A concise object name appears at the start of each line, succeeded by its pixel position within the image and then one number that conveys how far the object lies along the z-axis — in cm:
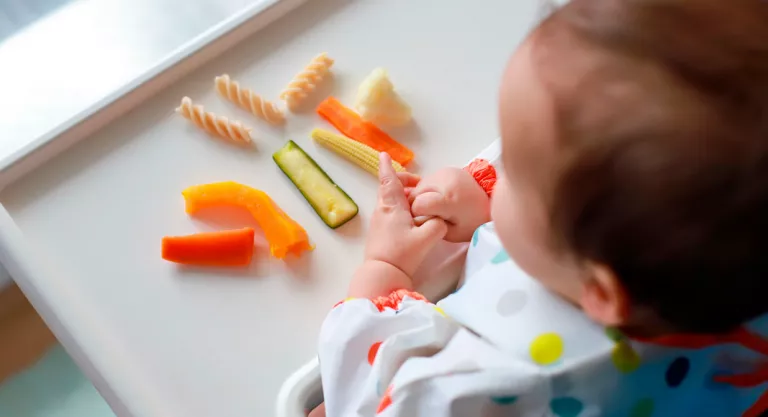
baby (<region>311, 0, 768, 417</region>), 34
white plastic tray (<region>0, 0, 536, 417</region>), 58
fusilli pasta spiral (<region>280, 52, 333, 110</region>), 73
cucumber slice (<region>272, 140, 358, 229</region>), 66
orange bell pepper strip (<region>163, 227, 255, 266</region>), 62
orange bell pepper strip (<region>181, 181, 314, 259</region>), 64
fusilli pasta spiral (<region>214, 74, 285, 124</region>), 72
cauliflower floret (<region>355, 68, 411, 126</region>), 71
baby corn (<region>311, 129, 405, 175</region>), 69
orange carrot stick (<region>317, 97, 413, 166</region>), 71
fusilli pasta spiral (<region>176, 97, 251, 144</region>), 69
